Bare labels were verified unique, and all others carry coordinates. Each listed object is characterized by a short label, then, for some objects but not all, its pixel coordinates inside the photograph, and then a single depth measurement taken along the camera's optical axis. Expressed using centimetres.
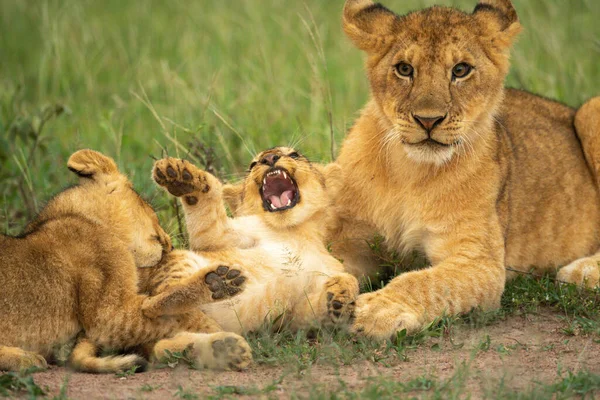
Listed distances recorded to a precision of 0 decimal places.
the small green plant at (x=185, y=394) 657
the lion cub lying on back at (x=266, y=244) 827
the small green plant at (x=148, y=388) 681
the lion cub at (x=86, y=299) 724
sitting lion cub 890
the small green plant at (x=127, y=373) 721
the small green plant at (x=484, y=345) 779
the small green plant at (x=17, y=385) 658
